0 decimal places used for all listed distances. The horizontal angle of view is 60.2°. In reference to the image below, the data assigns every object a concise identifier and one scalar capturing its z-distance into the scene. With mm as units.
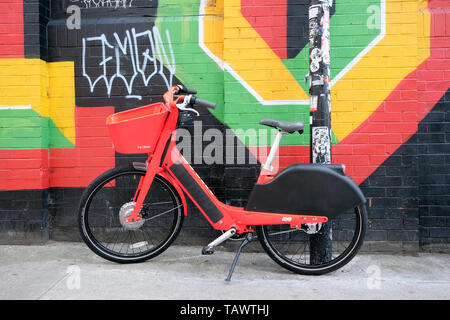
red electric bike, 3357
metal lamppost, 3496
